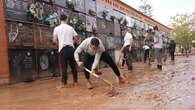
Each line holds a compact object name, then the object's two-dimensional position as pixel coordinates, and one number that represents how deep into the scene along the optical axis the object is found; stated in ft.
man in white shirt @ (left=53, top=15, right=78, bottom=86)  15.12
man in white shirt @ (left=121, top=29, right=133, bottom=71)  22.79
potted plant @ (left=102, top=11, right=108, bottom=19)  34.24
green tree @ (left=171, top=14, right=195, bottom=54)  107.53
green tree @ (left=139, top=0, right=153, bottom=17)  87.39
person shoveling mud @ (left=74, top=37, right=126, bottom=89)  14.11
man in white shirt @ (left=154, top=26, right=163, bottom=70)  23.78
